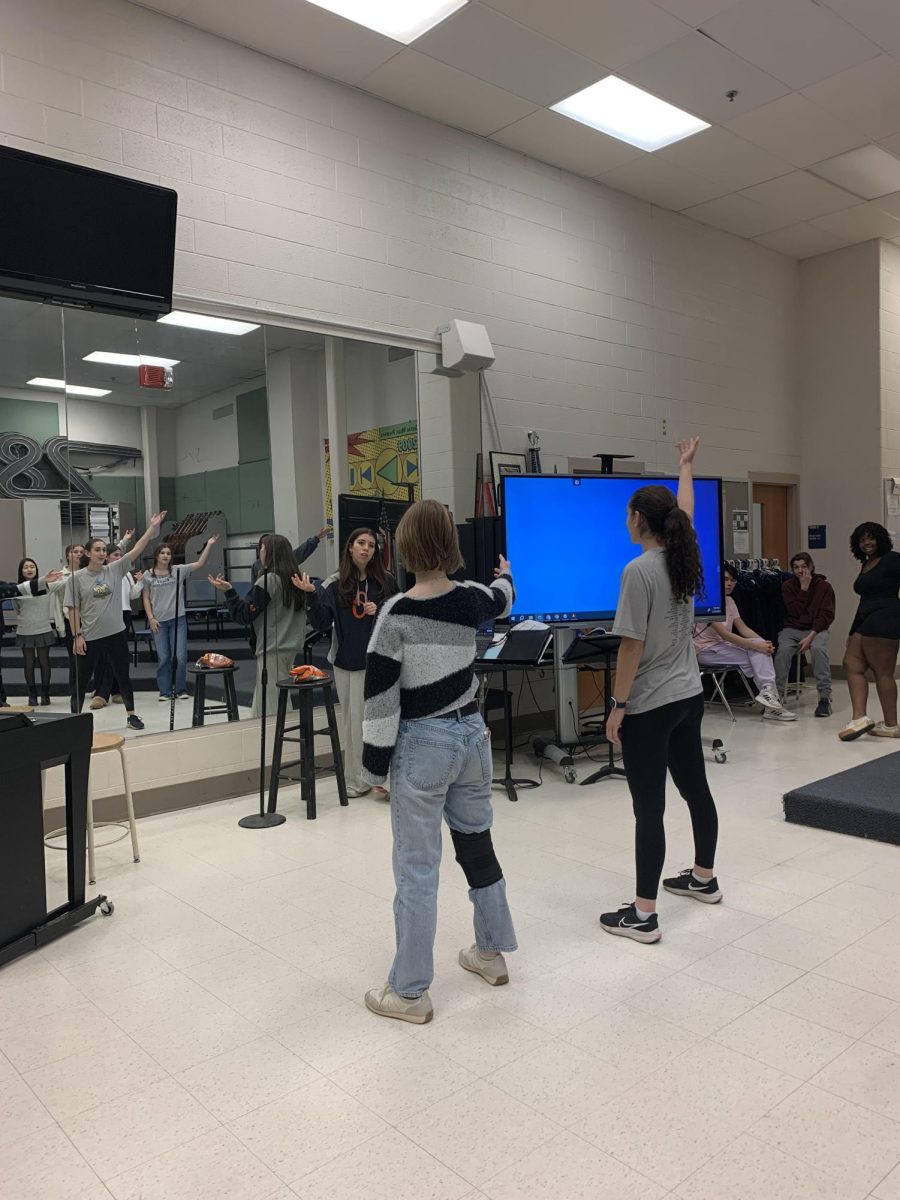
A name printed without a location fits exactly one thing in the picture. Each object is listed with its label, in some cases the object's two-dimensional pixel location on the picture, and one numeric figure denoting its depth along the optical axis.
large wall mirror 3.98
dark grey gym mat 3.82
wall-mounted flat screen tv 3.48
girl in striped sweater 2.32
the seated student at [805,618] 6.96
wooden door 8.45
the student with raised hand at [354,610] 4.62
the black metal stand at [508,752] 4.68
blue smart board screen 4.85
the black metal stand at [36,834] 2.84
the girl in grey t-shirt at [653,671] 2.78
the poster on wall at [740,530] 7.73
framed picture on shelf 5.71
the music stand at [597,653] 4.95
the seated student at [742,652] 6.43
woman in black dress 5.80
